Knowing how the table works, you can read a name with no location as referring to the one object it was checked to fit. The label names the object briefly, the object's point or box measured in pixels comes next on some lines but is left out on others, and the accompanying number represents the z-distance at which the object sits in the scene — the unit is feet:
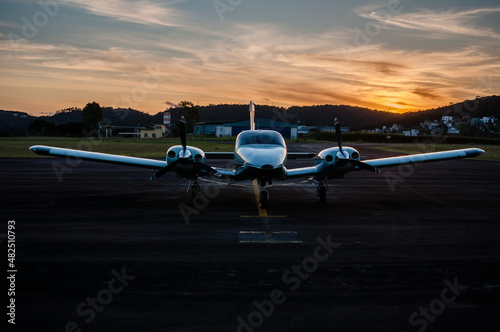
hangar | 424.42
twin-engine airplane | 46.73
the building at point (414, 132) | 513.41
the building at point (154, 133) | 492.95
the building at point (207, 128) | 531.91
